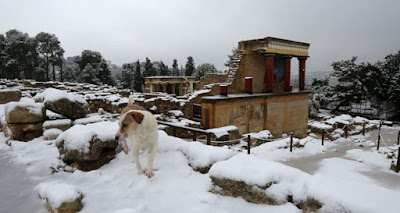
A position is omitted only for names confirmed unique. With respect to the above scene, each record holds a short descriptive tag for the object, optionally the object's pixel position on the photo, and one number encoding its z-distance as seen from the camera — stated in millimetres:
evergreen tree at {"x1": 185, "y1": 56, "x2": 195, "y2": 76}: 49031
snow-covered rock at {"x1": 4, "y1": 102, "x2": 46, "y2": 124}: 5887
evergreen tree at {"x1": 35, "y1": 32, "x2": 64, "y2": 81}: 36500
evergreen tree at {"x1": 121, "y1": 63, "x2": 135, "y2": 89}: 48875
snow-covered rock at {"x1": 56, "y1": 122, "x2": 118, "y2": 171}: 3908
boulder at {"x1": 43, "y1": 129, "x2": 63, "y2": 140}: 5965
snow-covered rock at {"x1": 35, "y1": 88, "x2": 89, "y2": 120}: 6641
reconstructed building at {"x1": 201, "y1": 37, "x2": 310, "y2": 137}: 10797
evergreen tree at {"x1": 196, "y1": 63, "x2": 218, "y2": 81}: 44919
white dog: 3342
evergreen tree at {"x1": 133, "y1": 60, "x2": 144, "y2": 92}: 46656
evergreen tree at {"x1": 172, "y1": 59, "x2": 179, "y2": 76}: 62094
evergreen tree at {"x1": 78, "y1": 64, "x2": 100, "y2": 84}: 39000
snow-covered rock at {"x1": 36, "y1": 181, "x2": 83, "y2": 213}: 2787
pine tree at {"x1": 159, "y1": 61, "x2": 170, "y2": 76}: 51094
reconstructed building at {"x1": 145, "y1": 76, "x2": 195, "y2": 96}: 34906
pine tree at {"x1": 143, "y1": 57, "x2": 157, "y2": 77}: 49438
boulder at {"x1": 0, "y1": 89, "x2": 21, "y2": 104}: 11547
